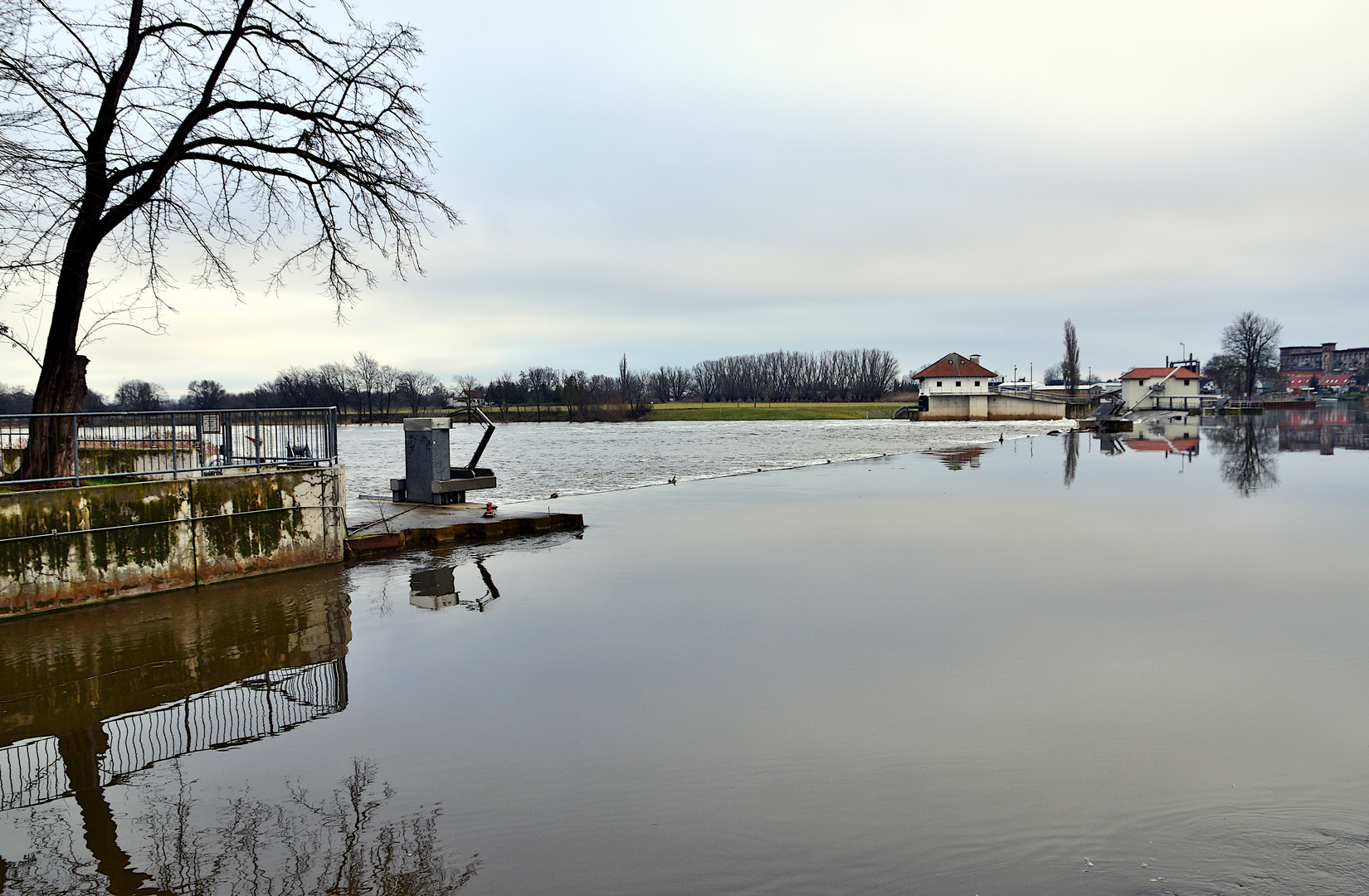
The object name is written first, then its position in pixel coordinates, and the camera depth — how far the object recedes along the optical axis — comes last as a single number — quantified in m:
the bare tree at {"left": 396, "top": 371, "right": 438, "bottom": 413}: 142.59
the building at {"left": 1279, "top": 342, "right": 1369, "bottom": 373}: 193.38
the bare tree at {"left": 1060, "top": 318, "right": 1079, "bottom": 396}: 120.50
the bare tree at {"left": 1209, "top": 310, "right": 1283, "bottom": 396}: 105.88
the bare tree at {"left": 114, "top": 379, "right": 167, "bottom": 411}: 55.03
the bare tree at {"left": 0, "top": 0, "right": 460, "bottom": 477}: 12.14
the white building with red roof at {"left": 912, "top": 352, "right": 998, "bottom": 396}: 115.81
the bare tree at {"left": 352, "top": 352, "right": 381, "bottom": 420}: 154.75
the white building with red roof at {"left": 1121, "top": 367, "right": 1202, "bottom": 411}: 97.69
